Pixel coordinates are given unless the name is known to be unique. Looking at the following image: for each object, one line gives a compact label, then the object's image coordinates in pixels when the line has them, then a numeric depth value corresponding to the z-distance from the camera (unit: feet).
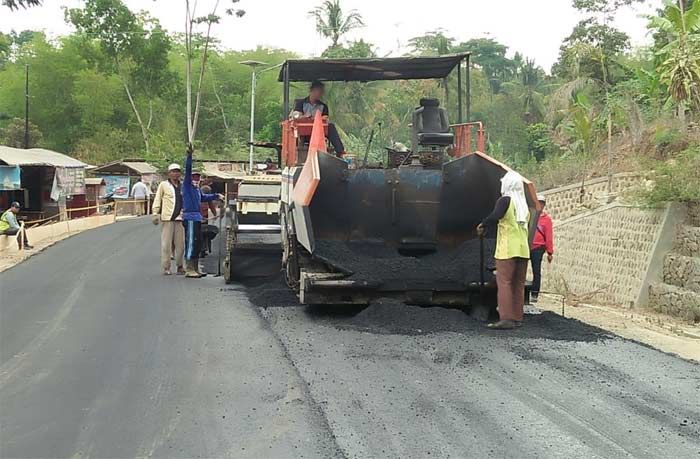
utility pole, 127.43
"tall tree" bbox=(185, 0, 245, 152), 105.91
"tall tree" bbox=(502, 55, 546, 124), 125.39
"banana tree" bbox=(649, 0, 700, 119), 47.81
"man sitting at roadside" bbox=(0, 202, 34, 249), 57.21
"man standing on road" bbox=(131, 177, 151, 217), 108.71
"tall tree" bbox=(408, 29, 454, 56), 126.82
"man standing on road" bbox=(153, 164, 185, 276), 42.16
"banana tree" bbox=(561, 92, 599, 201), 58.13
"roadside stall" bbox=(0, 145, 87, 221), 87.30
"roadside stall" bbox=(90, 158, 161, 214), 128.91
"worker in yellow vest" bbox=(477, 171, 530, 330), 25.98
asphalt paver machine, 27.50
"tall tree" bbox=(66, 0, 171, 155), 145.18
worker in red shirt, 35.55
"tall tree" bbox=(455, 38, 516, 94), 209.87
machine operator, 32.86
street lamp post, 115.47
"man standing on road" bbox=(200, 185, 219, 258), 45.68
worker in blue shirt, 41.24
